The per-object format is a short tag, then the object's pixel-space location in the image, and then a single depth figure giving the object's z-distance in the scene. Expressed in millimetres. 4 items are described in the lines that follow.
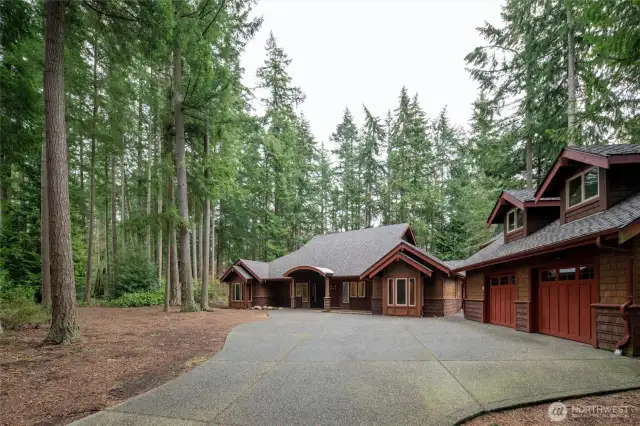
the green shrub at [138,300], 18344
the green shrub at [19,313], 8852
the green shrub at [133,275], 20062
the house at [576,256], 6723
